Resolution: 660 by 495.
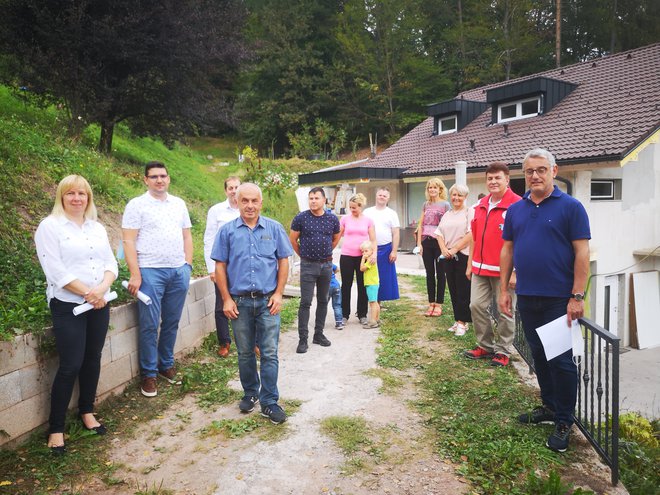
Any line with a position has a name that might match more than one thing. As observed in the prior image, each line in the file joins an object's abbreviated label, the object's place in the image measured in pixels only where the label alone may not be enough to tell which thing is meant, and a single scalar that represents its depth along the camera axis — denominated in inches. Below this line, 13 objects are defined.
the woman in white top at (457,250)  220.7
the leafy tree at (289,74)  1323.8
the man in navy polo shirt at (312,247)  206.5
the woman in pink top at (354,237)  237.8
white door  499.8
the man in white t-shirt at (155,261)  159.2
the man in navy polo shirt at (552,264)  123.2
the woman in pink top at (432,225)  243.0
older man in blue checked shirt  145.0
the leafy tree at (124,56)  373.4
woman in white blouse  124.9
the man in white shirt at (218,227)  196.5
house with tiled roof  460.1
